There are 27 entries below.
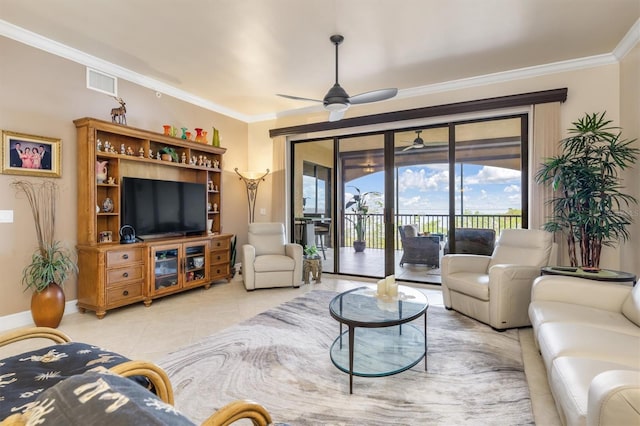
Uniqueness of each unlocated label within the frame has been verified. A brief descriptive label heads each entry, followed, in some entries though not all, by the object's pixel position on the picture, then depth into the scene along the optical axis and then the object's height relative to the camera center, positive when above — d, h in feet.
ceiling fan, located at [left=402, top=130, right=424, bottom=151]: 15.98 +3.41
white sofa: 3.43 -2.20
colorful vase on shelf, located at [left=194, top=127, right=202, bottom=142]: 15.64 +3.82
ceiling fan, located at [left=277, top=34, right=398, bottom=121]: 10.37 +3.77
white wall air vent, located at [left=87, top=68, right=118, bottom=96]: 12.21 +5.10
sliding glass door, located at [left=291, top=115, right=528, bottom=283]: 14.40 +0.93
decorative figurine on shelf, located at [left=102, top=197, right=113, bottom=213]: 12.35 +0.26
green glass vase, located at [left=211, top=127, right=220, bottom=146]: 16.61 +3.80
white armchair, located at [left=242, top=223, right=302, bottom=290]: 14.53 -2.22
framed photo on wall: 10.12 +1.93
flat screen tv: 12.77 +0.25
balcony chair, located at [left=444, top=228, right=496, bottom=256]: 14.48 -1.37
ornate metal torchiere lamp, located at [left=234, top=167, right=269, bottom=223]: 18.60 +1.67
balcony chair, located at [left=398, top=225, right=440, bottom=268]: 15.93 -1.84
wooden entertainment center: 11.35 -1.14
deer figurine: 12.37 +3.82
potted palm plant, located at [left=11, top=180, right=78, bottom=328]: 10.02 -1.62
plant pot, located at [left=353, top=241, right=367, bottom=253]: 17.92 -1.94
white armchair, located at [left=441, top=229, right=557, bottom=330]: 9.62 -2.21
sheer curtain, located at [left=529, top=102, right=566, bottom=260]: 12.64 +2.44
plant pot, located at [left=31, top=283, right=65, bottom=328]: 9.97 -2.93
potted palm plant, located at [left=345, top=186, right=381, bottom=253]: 17.57 -0.26
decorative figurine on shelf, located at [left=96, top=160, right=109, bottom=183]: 11.99 +1.58
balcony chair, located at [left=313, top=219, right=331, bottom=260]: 18.53 -1.18
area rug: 5.86 -3.65
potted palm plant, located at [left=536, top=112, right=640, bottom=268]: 10.39 +0.59
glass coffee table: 6.84 -3.32
